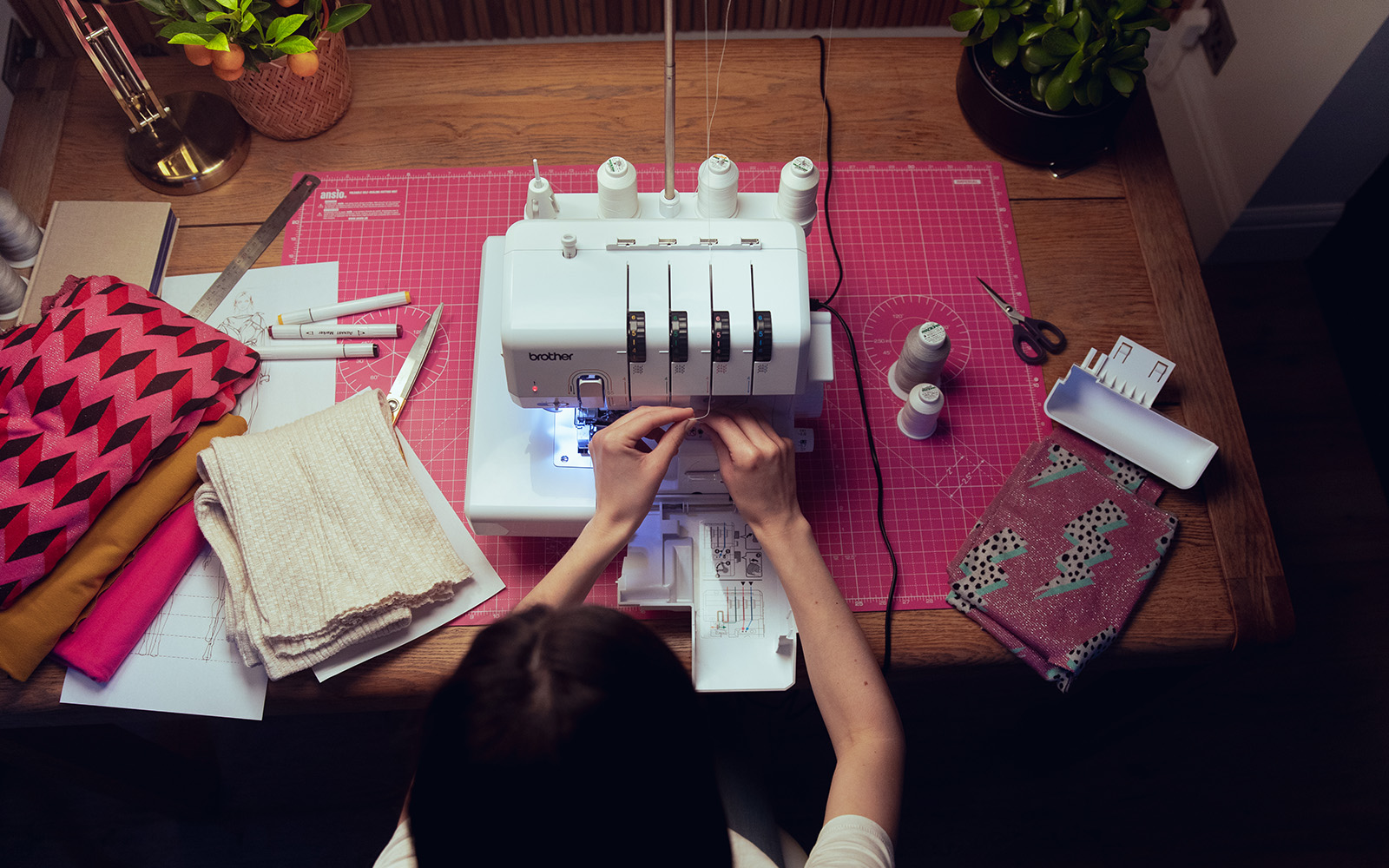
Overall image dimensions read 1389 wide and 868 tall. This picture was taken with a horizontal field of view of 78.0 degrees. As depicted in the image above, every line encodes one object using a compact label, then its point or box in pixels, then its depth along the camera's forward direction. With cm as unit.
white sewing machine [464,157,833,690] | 111
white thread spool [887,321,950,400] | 139
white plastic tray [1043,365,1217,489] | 143
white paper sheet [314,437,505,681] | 130
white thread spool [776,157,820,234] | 121
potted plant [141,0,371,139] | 139
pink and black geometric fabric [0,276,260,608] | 123
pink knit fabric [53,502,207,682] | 125
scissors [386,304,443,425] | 147
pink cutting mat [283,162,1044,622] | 143
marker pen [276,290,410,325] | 152
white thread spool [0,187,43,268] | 148
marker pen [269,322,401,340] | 151
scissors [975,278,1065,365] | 156
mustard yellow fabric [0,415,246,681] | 123
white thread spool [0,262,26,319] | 147
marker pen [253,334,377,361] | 150
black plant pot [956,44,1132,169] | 159
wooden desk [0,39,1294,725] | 146
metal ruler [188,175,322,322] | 154
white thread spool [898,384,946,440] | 141
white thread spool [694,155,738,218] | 120
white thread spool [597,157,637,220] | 121
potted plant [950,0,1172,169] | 143
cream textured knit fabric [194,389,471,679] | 125
